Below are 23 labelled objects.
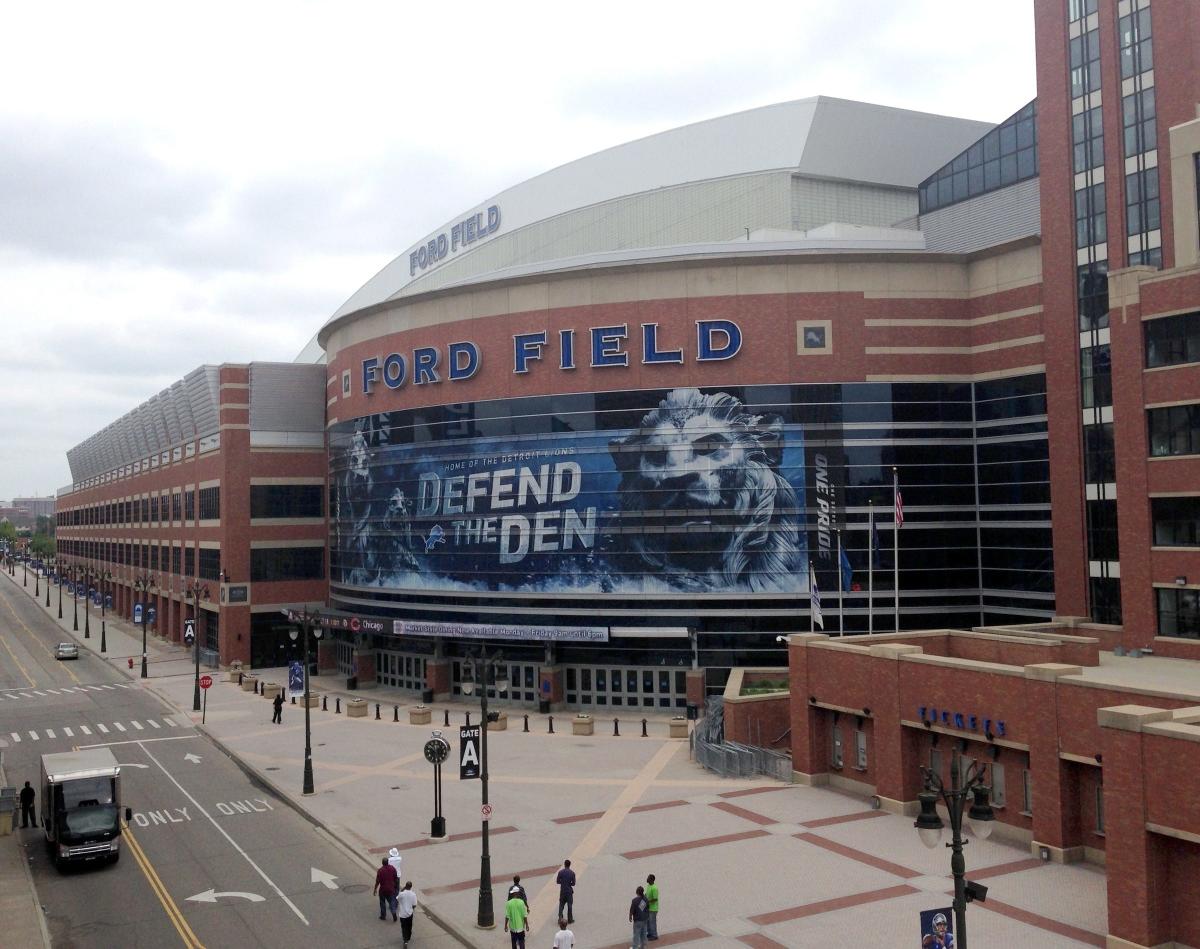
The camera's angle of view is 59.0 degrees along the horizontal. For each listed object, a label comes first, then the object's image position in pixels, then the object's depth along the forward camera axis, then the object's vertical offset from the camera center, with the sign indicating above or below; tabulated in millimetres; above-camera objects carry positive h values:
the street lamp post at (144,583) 101494 -5213
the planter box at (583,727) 49406 -9612
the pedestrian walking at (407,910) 23266 -8452
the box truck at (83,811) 29359 -7921
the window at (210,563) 81800 -2785
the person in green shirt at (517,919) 22266 -8335
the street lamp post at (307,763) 38062 -8567
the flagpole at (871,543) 47281 -1351
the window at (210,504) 81375 +1897
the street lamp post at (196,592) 73631 -4936
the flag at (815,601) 45094 -3637
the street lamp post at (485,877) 24734 -8335
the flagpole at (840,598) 46444 -3868
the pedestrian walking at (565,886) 23906 -8244
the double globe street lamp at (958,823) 15711 -4645
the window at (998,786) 30953 -8029
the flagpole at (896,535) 45728 -982
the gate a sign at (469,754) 29297 -6534
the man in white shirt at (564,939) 20438 -8081
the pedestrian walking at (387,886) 25031 -8544
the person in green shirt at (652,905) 22969 -8392
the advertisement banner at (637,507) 54344 +680
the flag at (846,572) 48734 -2719
